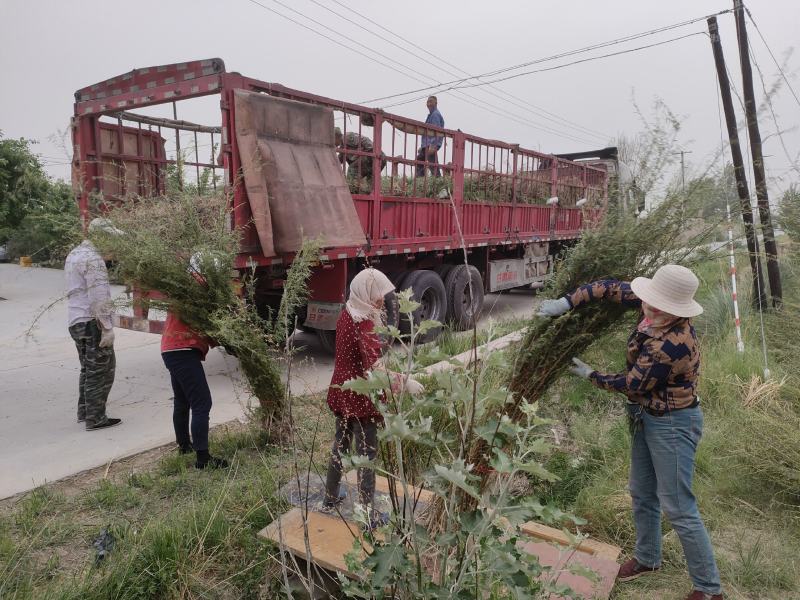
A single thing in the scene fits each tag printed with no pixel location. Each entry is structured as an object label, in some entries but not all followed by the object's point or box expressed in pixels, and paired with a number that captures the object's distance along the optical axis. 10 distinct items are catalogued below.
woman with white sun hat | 2.30
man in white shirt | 4.15
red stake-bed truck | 4.94
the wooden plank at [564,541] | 2.60
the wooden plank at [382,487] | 2.64
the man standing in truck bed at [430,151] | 7.12
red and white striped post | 5.40
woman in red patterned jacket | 2.69
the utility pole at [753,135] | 7.07
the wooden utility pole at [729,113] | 7.00
